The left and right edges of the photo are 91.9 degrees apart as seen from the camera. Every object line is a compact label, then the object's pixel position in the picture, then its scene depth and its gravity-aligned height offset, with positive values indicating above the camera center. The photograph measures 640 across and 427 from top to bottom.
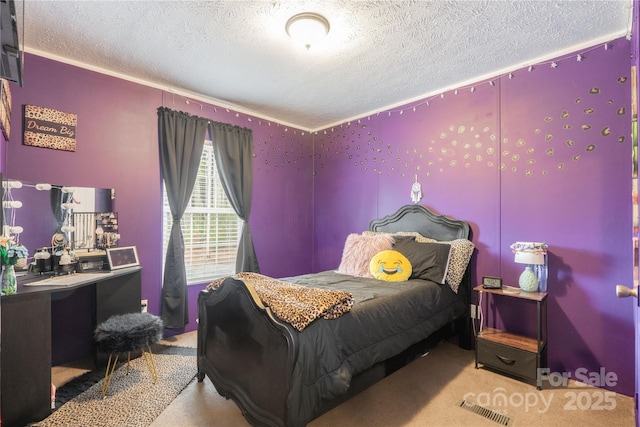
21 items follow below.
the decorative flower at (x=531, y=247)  2.42 -0.23
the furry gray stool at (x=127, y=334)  2.08 -0.82
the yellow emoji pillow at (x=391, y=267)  2.73 -0.45
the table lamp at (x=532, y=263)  2.38 -0.35
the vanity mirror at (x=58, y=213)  2.36 +0.01
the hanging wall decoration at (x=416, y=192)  3.37 +0.28
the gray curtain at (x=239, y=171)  3.53 +0.52
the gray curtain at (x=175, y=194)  3.11 +0.22
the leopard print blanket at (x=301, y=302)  1.62 -0.49
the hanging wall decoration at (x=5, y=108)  1.94 +0.71
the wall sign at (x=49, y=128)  2.44 +0.71
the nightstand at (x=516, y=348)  2.28 -1.00
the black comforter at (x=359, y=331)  1.57 -0.73
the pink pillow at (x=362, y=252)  3.02 -0.35
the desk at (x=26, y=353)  1.75 -0.82
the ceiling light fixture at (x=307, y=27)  2.01 +1.27
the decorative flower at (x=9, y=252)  1.72 -0.22
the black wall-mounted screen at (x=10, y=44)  1.07 +0.66
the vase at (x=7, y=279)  1.79 -0.38
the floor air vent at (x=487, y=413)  1.89 -1.24
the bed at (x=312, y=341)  1.57 -0.77
